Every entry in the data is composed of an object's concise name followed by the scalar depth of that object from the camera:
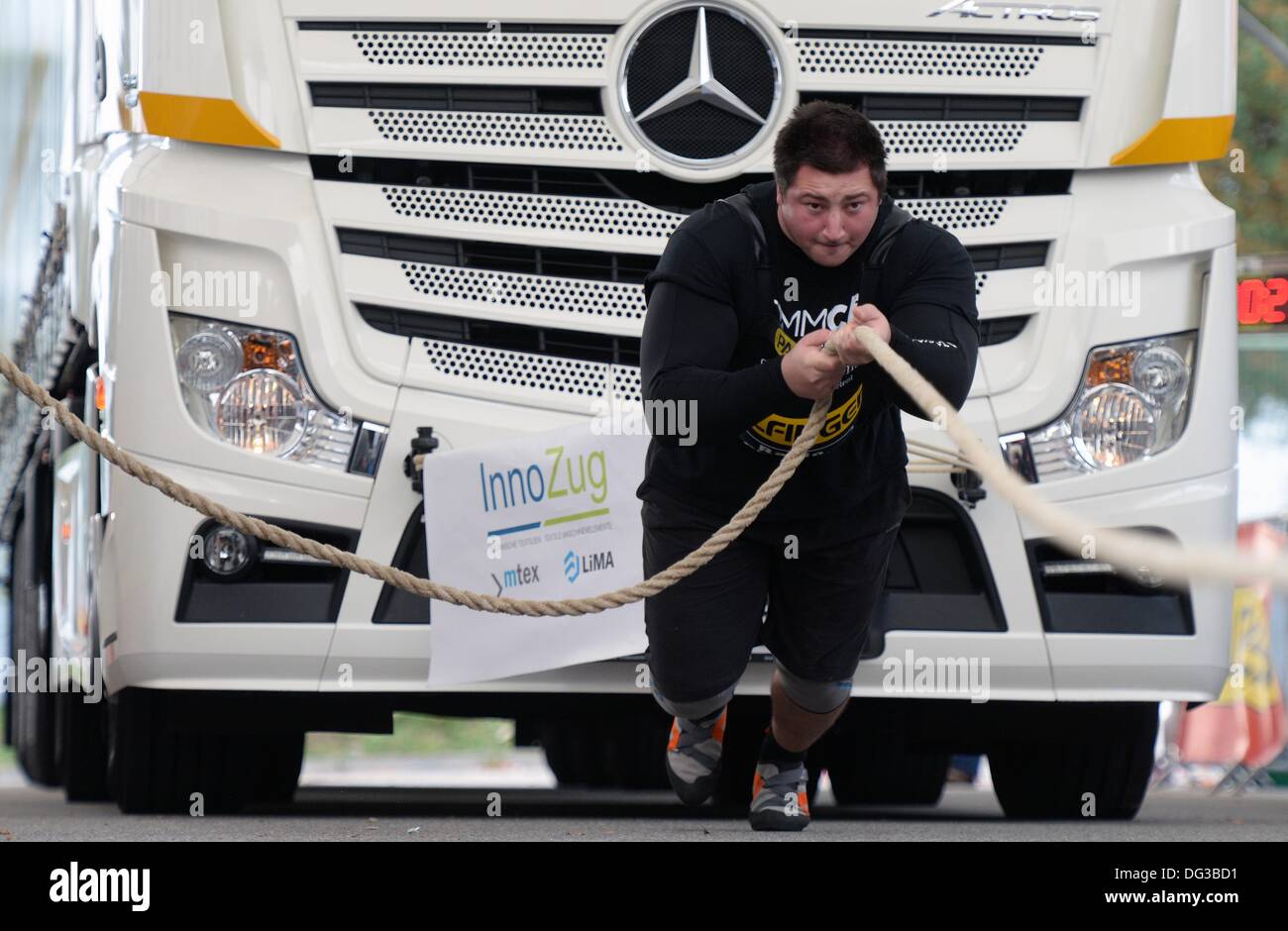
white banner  5.67
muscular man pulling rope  4.65
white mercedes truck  5.62
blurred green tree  23.55
